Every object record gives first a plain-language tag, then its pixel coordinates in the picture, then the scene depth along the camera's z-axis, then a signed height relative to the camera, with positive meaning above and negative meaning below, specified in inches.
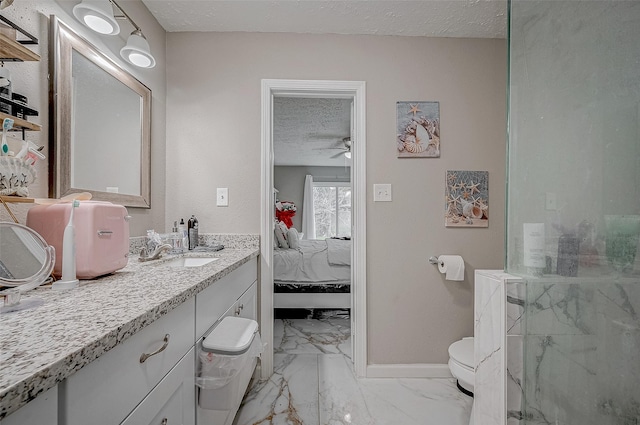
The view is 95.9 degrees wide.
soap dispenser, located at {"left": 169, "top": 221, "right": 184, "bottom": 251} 65.7 -7.5
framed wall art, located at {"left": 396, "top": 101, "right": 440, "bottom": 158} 76.8 +21.0
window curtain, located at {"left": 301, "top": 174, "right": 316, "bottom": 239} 253.3 -1.4
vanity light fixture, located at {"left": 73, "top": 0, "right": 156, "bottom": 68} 45.9 +31.3
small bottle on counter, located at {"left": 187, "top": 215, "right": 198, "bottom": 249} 70.9 -5.7
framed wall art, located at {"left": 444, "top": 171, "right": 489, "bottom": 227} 77.3 +3.2
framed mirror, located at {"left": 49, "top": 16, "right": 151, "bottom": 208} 44.6 +15.3
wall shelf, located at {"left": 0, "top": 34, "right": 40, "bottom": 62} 32.6 +18.3
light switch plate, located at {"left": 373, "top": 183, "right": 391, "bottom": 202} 76.6 +4.8
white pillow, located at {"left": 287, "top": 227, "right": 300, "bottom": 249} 126.9 -13.5
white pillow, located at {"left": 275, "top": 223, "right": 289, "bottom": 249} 126.9 -12.7
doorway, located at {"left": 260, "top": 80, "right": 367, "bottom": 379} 75.5 +1.5
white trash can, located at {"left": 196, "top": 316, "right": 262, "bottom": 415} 38.0 -20.9
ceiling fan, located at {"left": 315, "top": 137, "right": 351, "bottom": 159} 169.4 +40.6
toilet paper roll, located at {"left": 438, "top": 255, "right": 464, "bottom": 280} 73.1 -14.4
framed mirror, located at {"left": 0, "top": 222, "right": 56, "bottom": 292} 28.8 -5.3
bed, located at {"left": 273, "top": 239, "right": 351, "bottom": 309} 114.7 -28.1
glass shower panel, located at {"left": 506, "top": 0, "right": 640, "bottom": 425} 28.9 +0.9
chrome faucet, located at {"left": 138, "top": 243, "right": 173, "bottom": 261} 53.2 -8.6
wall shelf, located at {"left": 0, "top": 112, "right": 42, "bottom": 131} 33.7 +10.2
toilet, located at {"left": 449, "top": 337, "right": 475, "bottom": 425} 54.8 -30.3
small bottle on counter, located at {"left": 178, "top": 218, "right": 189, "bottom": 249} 67.9 -6.0
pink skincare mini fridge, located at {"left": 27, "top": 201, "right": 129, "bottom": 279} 35.5 -3.0
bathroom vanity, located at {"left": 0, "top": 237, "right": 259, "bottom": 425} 15.9 -9.7
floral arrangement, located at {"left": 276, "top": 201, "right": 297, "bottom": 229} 197.4 -1.3
